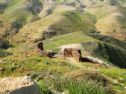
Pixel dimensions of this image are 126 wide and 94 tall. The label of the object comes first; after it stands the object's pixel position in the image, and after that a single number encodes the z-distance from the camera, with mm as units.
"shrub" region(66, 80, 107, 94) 17528
